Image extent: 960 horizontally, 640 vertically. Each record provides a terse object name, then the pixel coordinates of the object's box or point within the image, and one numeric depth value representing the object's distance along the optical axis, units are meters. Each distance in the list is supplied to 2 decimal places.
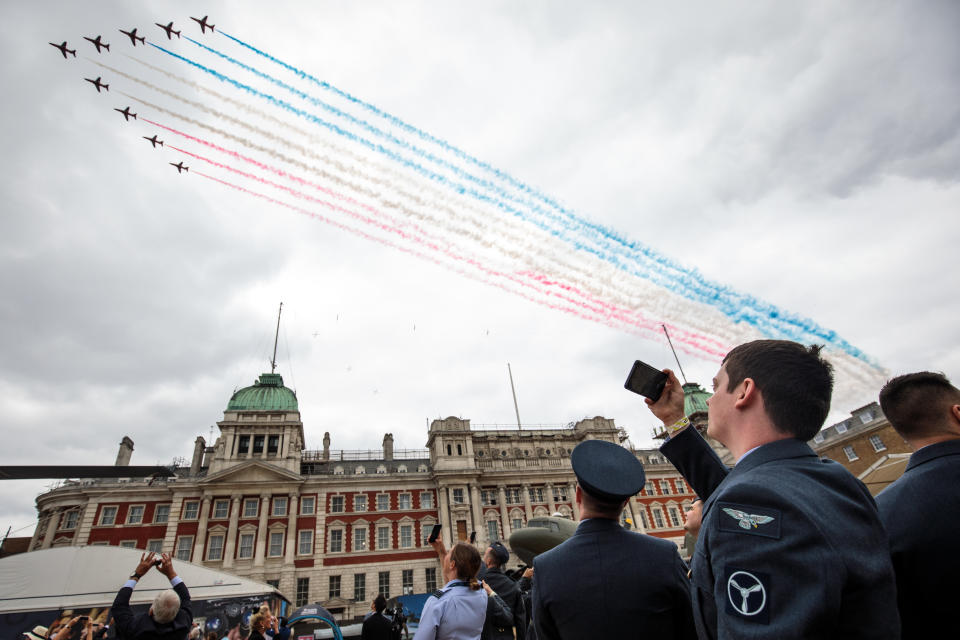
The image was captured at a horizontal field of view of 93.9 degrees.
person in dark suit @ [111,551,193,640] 5.36
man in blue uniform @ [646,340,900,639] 1.33
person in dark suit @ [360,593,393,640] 10.62
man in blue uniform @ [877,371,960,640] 2.04
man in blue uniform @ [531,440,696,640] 2.52
